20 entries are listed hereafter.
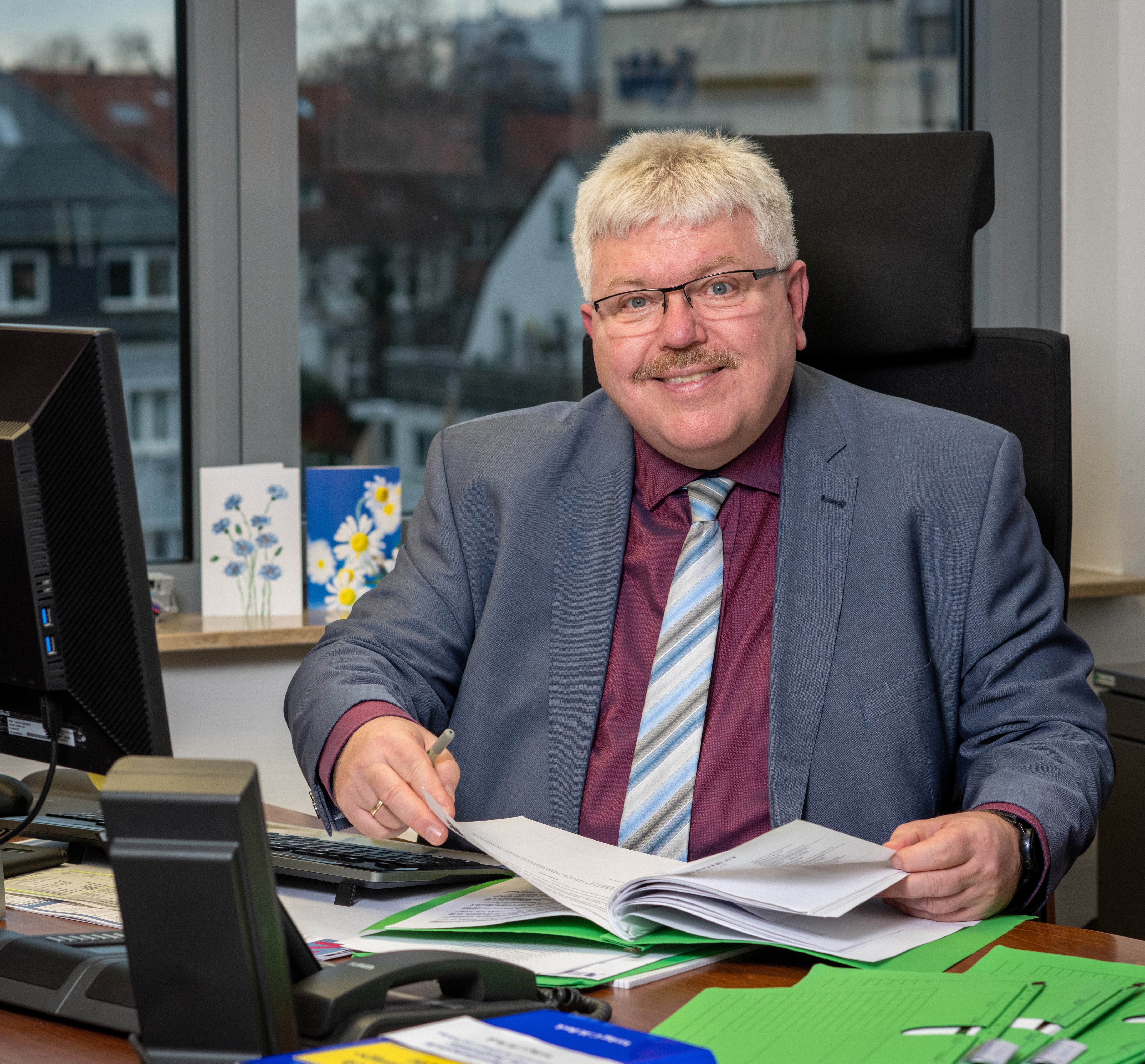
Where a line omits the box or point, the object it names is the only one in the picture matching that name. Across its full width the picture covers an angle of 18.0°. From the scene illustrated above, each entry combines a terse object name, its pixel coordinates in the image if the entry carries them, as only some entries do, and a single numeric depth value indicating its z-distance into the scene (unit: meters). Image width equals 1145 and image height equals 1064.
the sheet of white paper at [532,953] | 2.34
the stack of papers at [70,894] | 2.42
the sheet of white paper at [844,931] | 2.36
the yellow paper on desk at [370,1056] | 1.99
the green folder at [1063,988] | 2.25
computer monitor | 2.35
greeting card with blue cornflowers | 3.21
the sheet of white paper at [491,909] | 2.39
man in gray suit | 2.63
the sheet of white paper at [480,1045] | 2.03
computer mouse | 2.50
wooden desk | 2.26
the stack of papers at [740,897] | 2.36
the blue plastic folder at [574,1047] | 2.00
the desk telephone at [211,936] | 1.93
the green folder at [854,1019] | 2.23
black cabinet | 3.14
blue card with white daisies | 3.25
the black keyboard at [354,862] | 2.46
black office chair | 2.77
